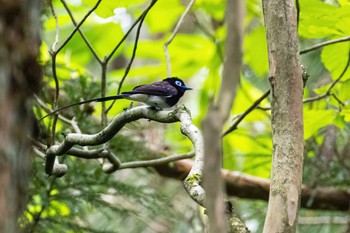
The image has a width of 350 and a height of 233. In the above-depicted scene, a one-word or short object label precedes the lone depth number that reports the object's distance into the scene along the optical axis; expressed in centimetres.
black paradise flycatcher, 789
